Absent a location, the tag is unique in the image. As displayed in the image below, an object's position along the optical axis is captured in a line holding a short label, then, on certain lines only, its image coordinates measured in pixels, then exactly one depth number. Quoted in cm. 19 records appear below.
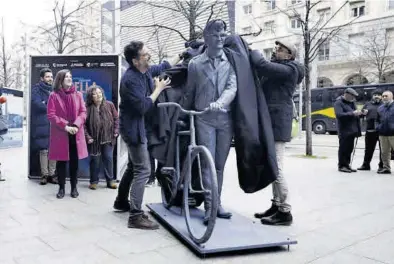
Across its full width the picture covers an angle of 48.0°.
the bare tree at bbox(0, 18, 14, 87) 2633
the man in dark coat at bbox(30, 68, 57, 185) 742
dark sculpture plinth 362
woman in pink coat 620
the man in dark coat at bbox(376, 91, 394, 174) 913
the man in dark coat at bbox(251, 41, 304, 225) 445
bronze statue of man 407
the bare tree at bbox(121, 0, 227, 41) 1269
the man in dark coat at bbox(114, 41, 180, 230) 438
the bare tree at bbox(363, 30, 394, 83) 3294
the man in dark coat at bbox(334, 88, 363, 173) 921
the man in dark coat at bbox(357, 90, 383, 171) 966
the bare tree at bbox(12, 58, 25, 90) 3721
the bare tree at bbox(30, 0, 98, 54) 1797
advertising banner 743
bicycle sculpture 347
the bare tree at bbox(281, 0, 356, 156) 1308
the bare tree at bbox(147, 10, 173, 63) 2204
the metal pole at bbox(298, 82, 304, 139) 2067
